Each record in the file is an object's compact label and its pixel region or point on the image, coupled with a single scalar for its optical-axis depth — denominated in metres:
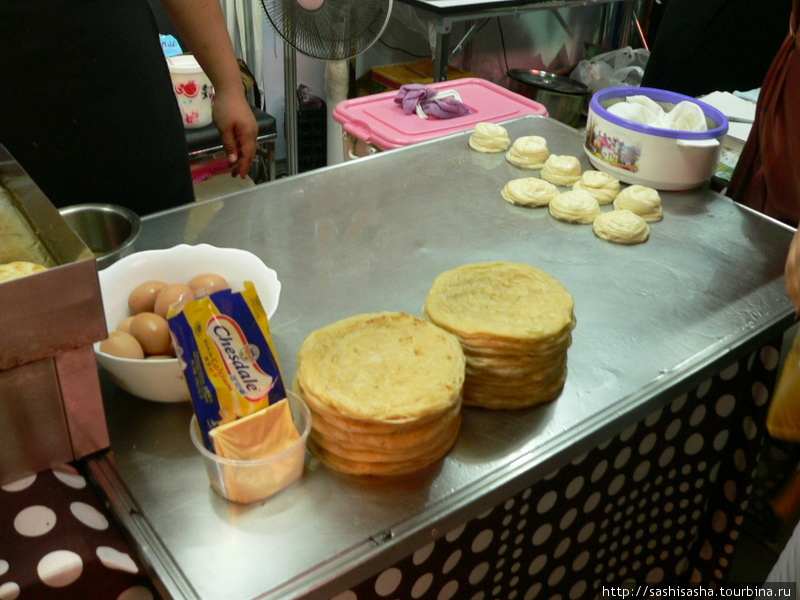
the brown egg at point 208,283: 0.98
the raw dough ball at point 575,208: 1.46
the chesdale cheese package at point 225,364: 0.75
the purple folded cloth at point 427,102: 1.92
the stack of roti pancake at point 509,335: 0.93
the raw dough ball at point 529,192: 1.51
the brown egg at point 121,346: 0.86
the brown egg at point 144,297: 0.97
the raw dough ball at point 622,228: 1.39
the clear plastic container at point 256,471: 0.76
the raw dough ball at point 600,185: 1.56
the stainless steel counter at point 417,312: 0.77
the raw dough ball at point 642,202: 1.48
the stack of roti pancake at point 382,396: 0.80
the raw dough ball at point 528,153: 1.67
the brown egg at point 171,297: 0.94
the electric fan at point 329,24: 2.23
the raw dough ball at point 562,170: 1.60
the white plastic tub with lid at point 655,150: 1.54
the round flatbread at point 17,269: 0.76
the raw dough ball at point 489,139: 1.73
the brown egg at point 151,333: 0.89
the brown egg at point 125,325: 0.92
